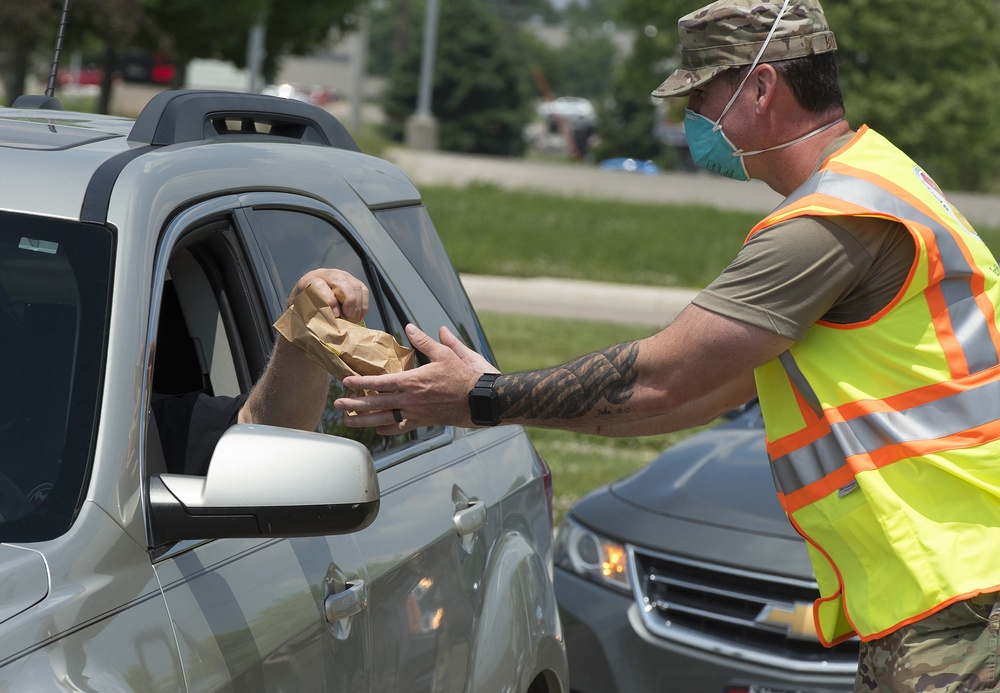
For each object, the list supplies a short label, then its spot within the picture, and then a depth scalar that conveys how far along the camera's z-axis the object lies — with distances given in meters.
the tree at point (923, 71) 76.11
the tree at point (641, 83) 83.53
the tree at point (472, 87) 96.65
